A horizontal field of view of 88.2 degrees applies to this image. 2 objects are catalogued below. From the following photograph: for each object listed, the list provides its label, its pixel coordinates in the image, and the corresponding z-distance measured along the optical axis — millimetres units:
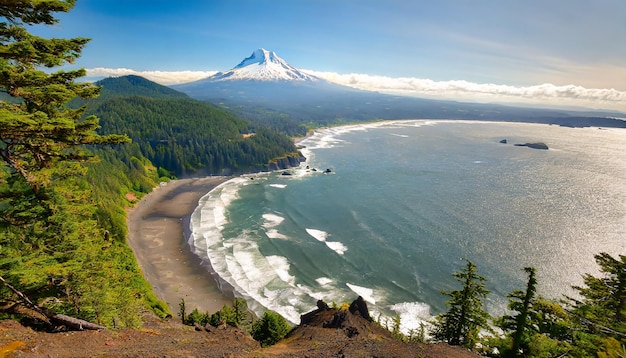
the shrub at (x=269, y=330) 33234
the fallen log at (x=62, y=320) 16514
